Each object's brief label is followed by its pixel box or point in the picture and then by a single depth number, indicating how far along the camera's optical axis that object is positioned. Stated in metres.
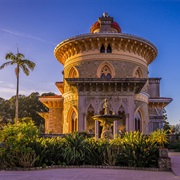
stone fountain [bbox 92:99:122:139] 15.61
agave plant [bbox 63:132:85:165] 12.87
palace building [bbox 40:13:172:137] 23.62
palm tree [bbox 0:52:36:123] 31.33
